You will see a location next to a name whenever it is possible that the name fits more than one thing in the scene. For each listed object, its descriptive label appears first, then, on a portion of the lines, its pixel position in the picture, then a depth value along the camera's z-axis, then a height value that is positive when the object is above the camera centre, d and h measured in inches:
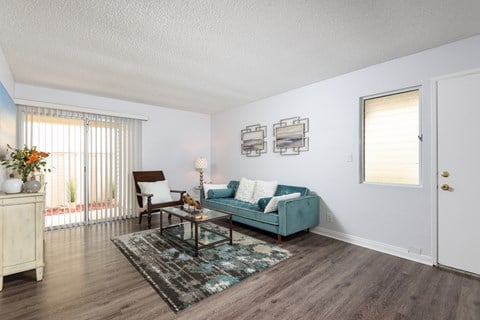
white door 89.0 -5.2
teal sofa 122.7 -32.1
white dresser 79.7 -26.8
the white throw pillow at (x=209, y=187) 180.4 -21.8
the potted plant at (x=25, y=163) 88.9 -1.0
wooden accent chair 152.3 -24.2
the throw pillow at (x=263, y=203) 132.5 -25.5
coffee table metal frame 108.0 -29.8
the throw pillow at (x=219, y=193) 175.5 -26.3
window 108.9 +11.5
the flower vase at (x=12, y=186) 84.0 -9.4
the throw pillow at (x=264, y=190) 155.5 -20.9
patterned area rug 78.1 -45.1
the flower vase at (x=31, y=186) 88.3 -9.9
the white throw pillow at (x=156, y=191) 163.2 -22.4
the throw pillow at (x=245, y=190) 165.5 -22.6
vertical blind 147.6 +0.6
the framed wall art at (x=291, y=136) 149.8 +17.2
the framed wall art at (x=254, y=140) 178.7 +16.8
